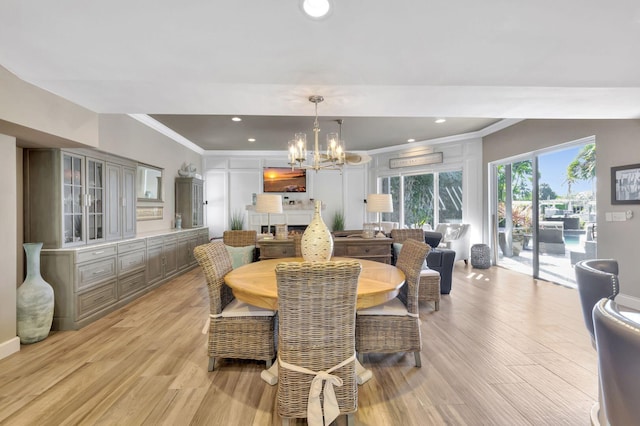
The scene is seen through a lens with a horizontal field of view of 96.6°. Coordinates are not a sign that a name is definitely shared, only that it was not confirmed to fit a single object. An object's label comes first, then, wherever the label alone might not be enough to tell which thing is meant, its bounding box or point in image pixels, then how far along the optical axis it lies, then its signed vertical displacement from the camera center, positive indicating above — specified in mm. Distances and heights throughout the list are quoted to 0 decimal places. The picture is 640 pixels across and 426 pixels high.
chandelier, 3172 +715
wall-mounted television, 7480 +906
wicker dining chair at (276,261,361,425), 1360 -618
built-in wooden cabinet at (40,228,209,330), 2842 -695
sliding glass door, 4078 +5
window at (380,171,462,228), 6586 +351
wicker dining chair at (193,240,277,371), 2043 -842
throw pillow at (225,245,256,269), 3494 -515
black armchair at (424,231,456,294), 3822 -702
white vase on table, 2092 -222
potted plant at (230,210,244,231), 7209 -136
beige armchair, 5852 -577
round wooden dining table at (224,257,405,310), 1666 -458
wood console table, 3658 -446
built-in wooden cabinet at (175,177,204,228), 5781 +311
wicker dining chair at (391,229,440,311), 3356 -896
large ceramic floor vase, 2516 -783
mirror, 4605 +541
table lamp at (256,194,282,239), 3788 +135
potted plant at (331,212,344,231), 7555 -219
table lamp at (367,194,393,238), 3797 +125
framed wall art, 3344 +311
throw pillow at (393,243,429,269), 3653 -469
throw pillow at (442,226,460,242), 6026 -466
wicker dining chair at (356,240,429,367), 2039 -817
